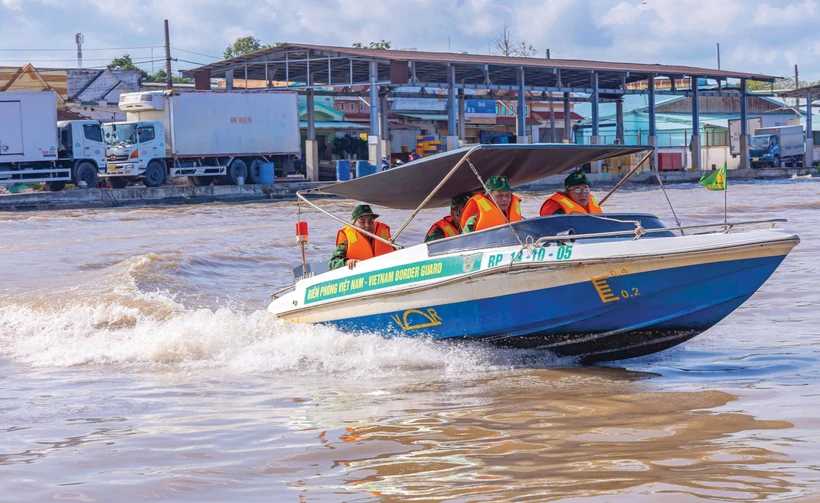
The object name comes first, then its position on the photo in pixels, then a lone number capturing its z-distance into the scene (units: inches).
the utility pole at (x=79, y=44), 2930.6
